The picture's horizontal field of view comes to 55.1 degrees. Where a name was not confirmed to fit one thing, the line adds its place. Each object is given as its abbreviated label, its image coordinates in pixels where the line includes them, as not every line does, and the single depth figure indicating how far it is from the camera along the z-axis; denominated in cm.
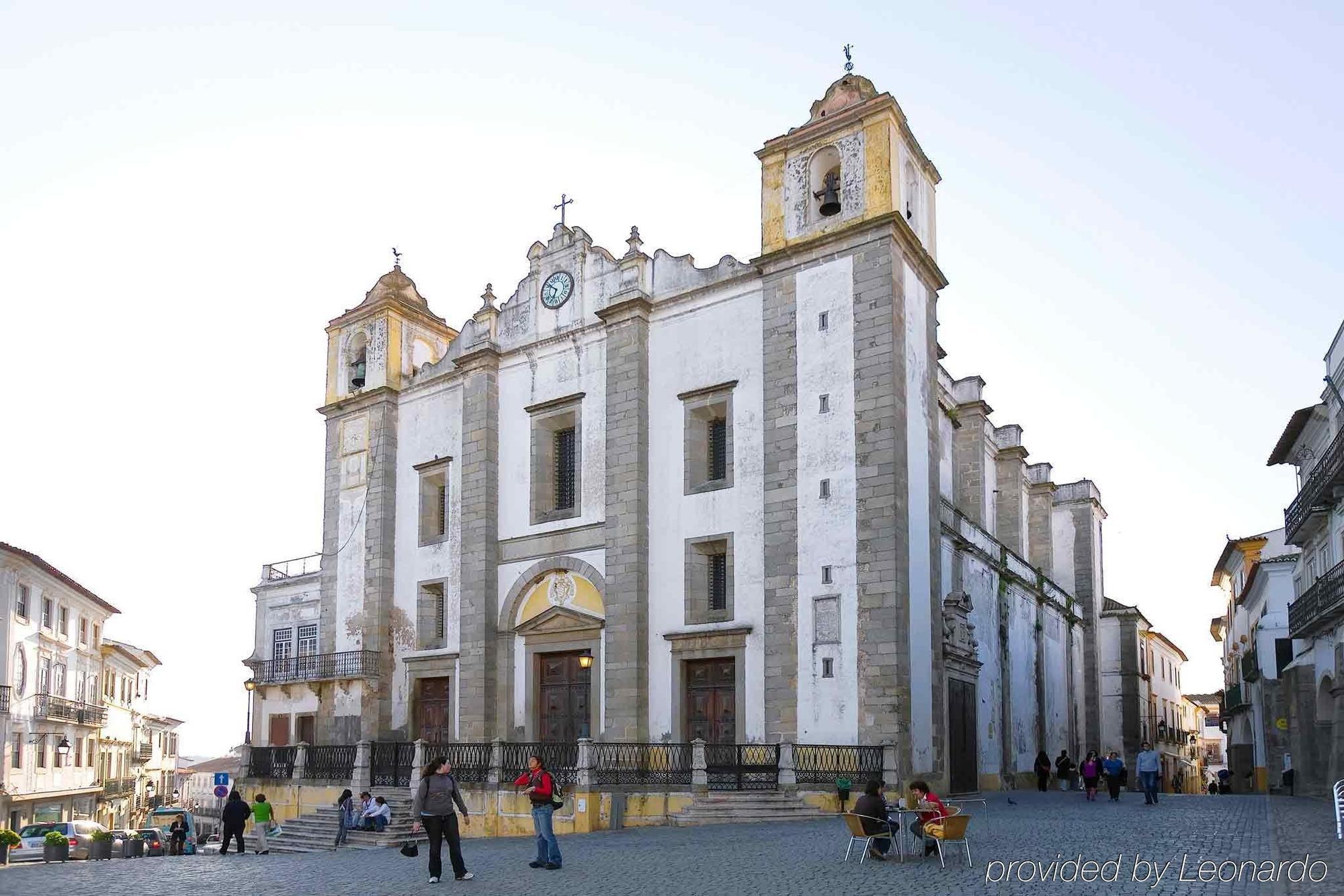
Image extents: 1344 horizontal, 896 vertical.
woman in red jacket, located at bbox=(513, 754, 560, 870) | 1554
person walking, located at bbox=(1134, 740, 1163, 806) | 2534
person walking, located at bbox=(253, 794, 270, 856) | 2403
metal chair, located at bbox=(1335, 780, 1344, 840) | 1481
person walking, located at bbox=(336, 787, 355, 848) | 2419
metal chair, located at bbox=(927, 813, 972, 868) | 1390
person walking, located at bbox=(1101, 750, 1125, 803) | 2755
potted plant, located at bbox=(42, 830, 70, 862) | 2434
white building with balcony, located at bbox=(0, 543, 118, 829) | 4269
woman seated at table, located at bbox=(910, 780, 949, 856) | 1439
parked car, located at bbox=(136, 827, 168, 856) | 3419
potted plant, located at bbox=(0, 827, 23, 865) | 2439
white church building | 2562
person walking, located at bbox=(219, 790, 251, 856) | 2356
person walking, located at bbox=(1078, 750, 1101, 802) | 2761
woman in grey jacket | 1431
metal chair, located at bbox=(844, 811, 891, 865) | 1448
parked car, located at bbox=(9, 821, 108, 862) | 2830
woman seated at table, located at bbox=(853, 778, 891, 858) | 1448
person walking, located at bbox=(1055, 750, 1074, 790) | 3591
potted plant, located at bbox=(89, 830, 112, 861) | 2580
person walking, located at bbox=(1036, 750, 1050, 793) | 3369
